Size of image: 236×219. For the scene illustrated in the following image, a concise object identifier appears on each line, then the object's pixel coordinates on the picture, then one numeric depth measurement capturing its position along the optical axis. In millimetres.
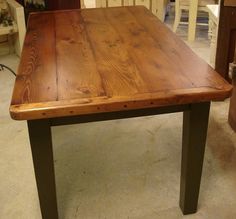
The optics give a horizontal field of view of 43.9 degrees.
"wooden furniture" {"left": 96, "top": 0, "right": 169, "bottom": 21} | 2890
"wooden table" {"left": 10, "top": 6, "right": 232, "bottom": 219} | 923
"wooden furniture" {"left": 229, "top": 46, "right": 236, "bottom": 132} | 1602
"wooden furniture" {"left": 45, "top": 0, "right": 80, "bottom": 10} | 2495
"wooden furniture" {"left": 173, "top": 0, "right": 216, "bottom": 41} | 2697
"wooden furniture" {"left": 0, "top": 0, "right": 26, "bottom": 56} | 2269
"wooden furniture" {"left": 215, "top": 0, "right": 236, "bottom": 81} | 1778
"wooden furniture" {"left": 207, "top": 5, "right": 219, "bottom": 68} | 2118
